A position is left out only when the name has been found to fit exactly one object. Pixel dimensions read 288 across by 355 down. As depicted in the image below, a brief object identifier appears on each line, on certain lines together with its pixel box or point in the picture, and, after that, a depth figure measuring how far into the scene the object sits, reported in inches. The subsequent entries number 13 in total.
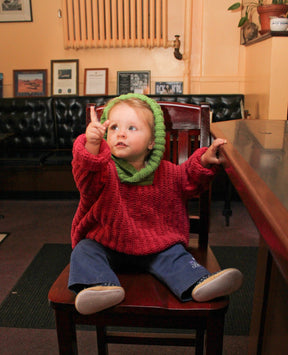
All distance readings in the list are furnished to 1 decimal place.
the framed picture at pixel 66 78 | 162.2
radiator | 154.7
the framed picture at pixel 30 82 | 164.4
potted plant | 118.3
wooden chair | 33.9
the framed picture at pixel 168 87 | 161.2
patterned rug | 69.0
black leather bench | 144.9
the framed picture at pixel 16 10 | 159.2
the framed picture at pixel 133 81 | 160.6
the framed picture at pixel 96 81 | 161.3
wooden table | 15.6
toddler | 35.1
